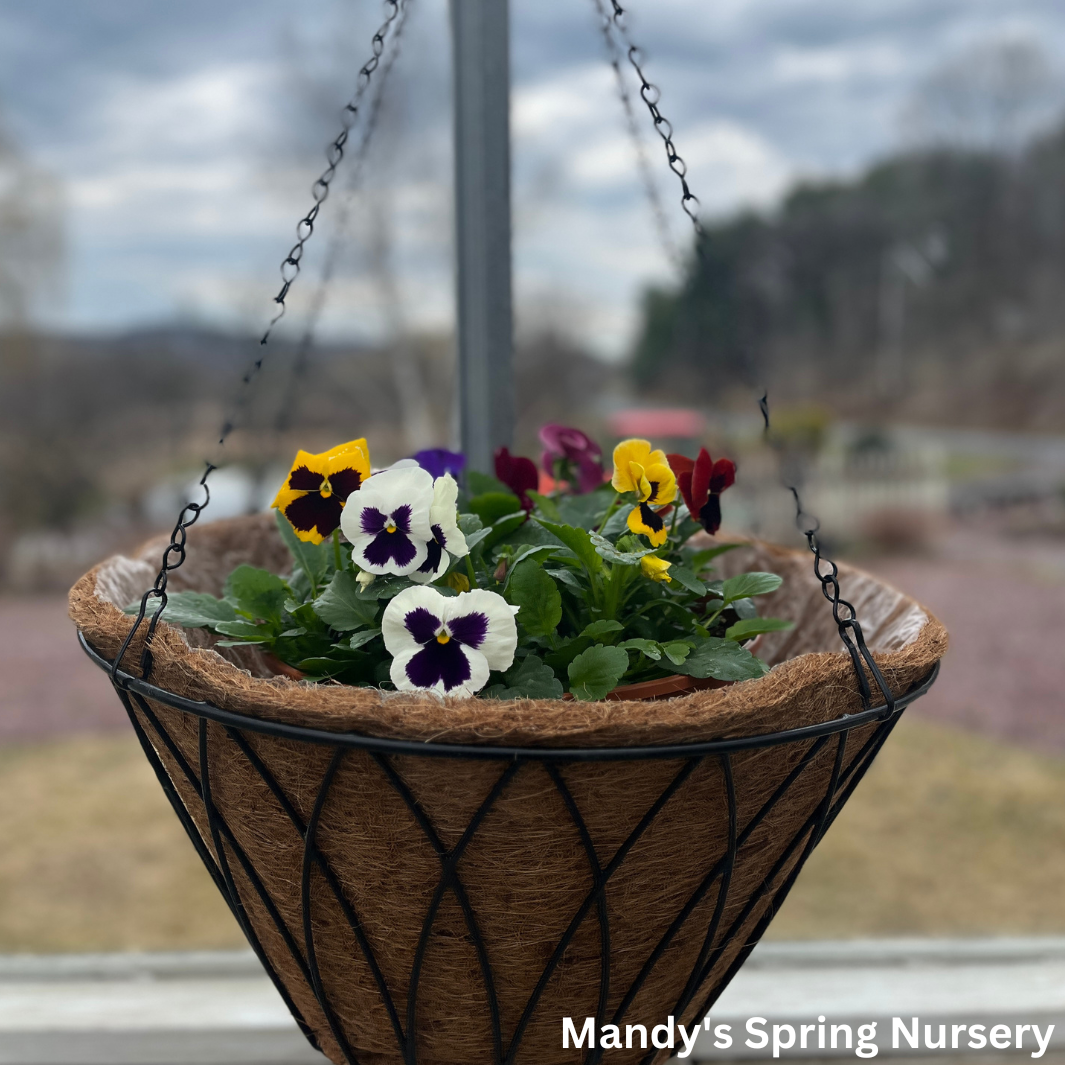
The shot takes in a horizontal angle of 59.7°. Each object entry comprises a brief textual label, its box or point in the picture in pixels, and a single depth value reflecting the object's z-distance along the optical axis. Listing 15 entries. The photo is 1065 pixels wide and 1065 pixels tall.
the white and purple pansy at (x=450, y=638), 0.53
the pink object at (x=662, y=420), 4.80
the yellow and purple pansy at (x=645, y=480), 0.63
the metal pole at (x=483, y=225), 0.97
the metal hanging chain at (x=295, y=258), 0.55
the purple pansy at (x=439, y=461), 0.77
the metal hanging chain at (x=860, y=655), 0.52
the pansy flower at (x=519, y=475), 0.80
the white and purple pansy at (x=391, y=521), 0.57
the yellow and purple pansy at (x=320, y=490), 0.62
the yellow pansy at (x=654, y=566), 0.60
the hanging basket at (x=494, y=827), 0.47
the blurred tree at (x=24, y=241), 4.45
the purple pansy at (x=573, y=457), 0.87
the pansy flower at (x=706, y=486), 0.66
